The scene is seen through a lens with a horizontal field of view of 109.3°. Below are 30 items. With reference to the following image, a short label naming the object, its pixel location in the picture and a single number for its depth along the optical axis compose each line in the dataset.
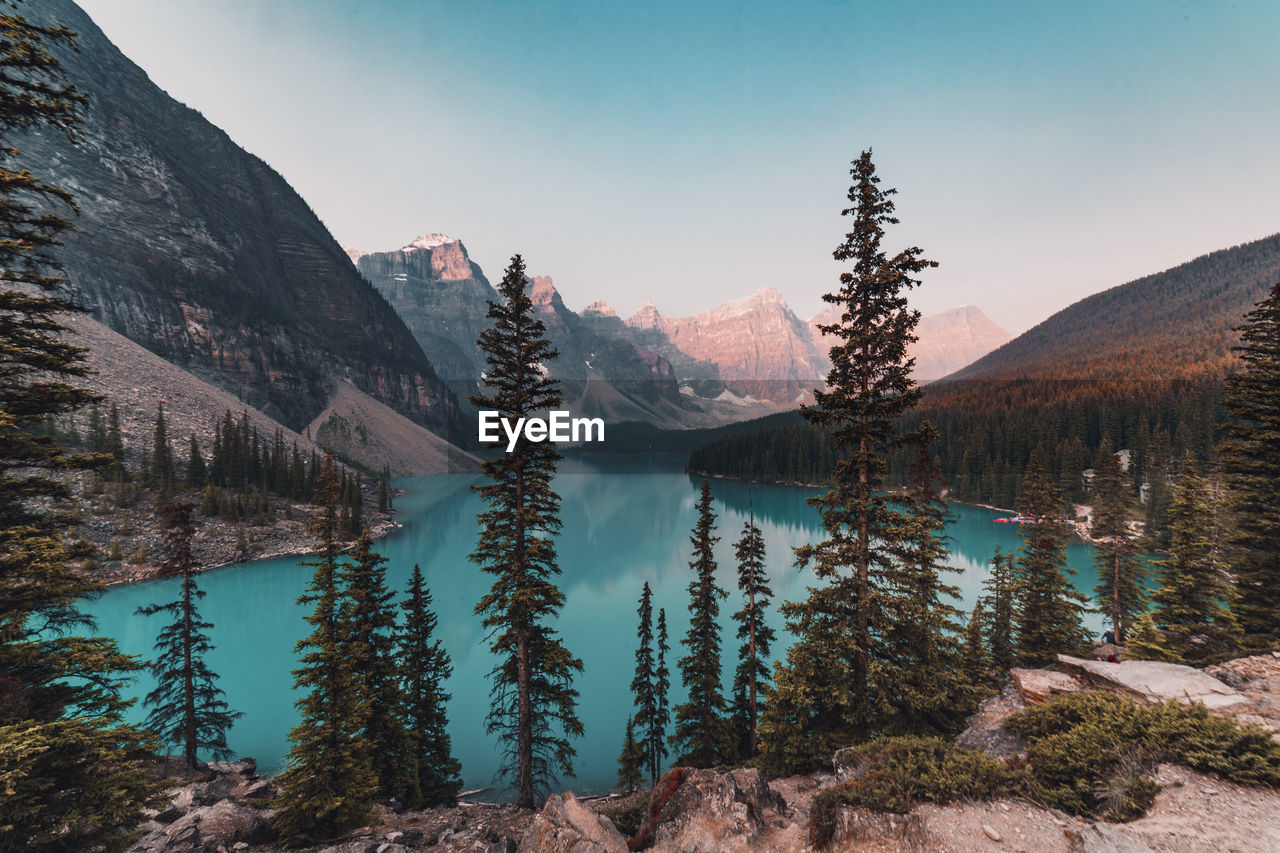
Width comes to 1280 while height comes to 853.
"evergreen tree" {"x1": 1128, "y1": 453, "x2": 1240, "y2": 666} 17.52
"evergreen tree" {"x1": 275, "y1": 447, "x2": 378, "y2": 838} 12.73
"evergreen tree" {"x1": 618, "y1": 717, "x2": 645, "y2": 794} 20.66
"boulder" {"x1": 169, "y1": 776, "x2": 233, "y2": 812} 14.38
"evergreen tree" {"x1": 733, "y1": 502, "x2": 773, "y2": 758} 19.78
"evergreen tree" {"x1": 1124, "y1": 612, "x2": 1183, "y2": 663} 16.35
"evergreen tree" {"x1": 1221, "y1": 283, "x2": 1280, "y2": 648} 16.09
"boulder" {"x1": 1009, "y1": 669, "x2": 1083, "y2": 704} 12.15
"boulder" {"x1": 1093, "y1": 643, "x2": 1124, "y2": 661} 21.72
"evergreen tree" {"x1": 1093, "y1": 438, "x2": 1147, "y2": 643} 26.31
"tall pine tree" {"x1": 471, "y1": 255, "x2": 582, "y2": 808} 14.84
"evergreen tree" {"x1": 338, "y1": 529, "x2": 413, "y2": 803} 16.92
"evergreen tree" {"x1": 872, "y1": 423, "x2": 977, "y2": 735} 12.64
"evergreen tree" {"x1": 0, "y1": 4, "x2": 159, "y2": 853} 7.91
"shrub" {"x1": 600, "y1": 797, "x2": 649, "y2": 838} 12.45
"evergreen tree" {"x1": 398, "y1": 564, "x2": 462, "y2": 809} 18.52
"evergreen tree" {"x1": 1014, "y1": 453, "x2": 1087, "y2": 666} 21.88
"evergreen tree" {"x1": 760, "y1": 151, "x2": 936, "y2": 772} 12.54
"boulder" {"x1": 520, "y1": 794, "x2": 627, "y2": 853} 9.01
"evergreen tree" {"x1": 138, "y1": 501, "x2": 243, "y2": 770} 18.97
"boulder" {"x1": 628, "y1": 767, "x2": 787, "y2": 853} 9.20
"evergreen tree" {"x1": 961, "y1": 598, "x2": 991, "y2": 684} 20.89
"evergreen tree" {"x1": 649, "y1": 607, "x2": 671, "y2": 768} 22.20
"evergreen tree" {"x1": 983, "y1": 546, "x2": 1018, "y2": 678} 24.06
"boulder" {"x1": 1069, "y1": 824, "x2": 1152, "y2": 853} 6.76
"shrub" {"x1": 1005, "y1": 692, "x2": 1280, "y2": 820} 7.64
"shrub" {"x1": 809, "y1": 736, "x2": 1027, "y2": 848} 8.41
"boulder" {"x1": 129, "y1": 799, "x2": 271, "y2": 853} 11.50
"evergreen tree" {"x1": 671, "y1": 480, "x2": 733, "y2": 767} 19.64
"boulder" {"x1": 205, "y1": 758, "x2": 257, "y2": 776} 20.04
